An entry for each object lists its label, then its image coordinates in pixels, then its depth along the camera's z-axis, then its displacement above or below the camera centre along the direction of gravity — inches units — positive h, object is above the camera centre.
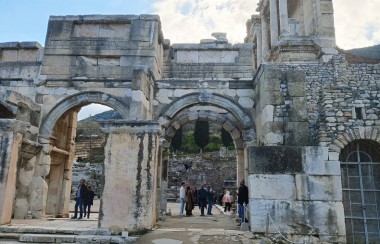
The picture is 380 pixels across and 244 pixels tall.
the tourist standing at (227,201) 635.2 -14.6
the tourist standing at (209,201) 565.9 -14.0
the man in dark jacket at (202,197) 553.0 -7.4
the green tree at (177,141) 1433.3 +220.9
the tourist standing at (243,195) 378.6 -1.5
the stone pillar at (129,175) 277.9 +13.7
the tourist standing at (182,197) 504.7 -7.3
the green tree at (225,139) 1382.9 +227.5
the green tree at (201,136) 1437.0 +247.0
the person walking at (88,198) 425.8 -10.7
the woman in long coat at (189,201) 526.0 -13.9
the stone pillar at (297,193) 277.4 +1.8
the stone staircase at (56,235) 255.1 -36.7
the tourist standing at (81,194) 414.9 -5.5
